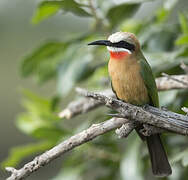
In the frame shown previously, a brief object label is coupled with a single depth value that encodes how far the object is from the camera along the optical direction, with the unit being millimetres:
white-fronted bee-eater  6191
